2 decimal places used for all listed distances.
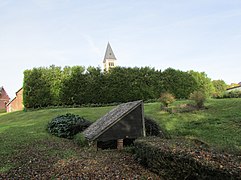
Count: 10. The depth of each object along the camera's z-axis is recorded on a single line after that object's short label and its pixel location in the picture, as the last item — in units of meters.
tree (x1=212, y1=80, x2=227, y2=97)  28.23
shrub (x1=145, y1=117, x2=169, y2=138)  8.27
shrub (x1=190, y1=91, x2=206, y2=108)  12.46
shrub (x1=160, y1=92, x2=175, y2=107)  13.09
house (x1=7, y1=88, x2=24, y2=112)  27.98
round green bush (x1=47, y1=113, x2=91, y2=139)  10.13
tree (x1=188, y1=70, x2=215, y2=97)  22.63
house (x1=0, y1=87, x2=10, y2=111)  44.84
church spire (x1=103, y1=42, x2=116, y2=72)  55.40
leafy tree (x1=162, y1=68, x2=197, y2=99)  21.65
